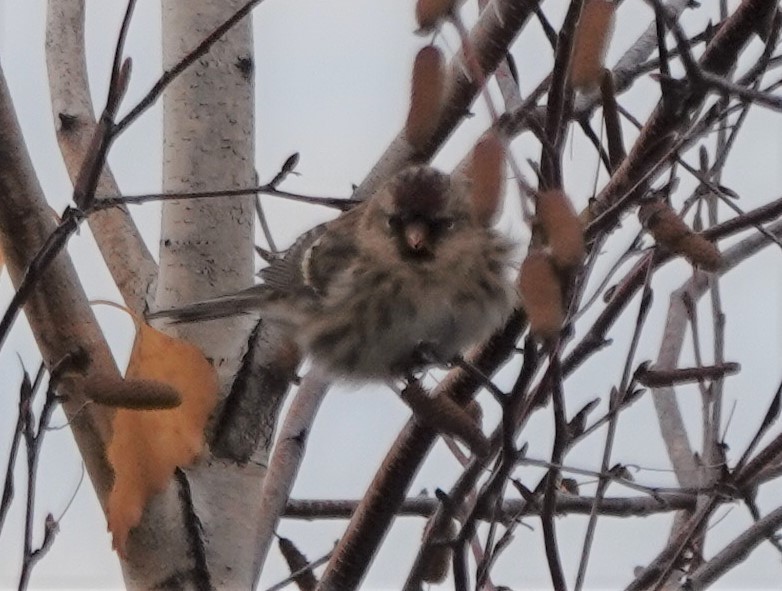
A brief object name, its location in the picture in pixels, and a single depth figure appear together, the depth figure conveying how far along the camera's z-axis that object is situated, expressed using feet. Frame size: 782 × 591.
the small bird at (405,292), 7.66
